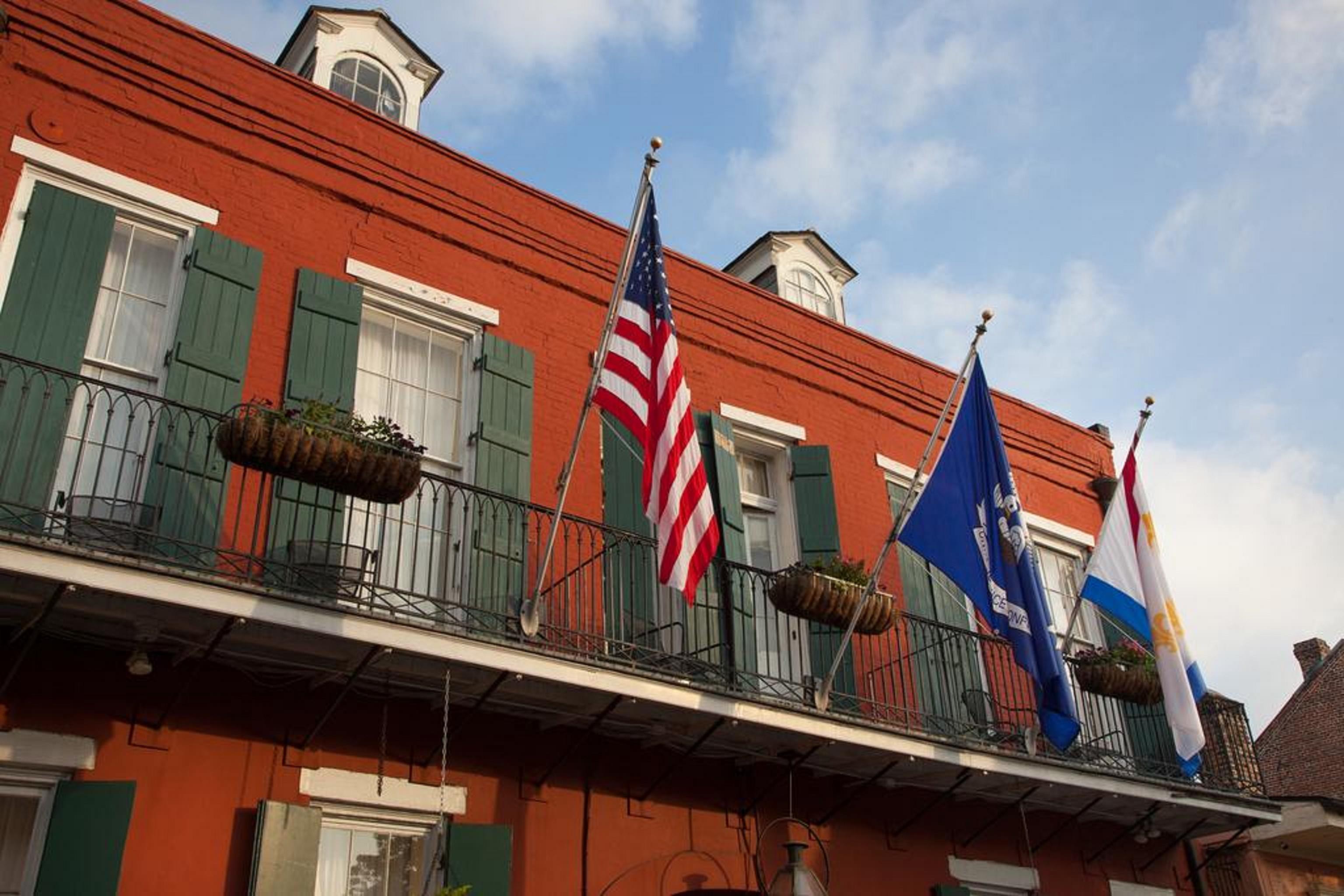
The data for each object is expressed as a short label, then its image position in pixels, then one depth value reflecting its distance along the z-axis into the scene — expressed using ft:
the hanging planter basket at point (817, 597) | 27.84
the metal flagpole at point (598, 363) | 24.38
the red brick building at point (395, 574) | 21.26
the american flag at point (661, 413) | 24.30
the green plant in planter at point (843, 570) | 28.55
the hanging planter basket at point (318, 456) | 21.53
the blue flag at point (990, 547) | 27.94
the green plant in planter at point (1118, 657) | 33.65
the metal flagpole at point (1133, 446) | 32.14
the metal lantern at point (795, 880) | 25.21
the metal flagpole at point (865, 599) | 27.48
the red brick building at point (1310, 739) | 66.85
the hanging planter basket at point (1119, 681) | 33.42
